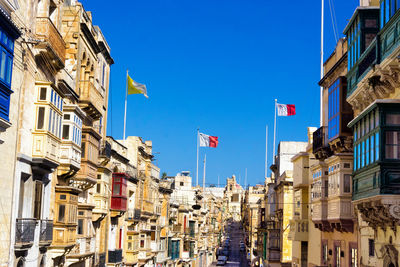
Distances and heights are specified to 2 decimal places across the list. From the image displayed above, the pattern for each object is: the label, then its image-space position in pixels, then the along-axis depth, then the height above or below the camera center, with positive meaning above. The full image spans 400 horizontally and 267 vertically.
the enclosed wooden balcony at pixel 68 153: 23.06 +2.24
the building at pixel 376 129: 18.31 +2.92
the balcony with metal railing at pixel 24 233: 18.98 -0.65
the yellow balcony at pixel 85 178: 26.50 +1.55
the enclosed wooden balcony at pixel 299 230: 36.50 -0.64
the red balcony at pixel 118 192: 36.72 +1.32
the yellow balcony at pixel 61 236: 23.55 -0.88
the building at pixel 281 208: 49.94 +0.99
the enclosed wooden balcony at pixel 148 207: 47.24 +0.63
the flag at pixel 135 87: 40.30 +8.30
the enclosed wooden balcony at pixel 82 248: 26.63 -1.54
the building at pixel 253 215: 94.07 +0.59
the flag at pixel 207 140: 60.80 +7.56
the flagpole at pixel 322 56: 32.00 +8.74
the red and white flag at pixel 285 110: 48.70 +8.61
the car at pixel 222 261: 96.01 -6.75
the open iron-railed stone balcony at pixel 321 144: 28.78 +3.61
